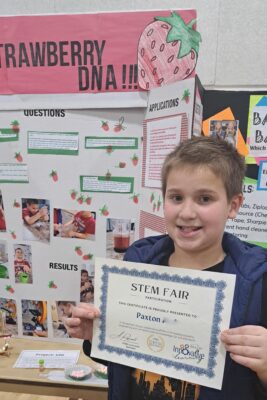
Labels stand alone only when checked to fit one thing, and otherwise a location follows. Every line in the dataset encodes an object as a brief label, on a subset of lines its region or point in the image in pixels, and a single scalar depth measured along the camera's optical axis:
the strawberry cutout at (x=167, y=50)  1.27
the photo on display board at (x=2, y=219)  1.82
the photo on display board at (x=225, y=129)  1.52
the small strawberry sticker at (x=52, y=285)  1.83
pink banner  1.48
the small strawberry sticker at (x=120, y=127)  1.63
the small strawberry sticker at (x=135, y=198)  1.67
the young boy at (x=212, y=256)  0.75
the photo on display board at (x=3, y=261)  1.86
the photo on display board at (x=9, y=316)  1.89
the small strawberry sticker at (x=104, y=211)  1.71
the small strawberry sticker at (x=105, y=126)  1.65
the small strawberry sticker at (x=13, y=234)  1.83
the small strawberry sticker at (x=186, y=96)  1.18
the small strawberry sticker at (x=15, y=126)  1.73
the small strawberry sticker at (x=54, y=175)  1.74
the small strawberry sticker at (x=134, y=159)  1.64
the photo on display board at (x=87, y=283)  1.78
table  1.54
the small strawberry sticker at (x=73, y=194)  1.73
